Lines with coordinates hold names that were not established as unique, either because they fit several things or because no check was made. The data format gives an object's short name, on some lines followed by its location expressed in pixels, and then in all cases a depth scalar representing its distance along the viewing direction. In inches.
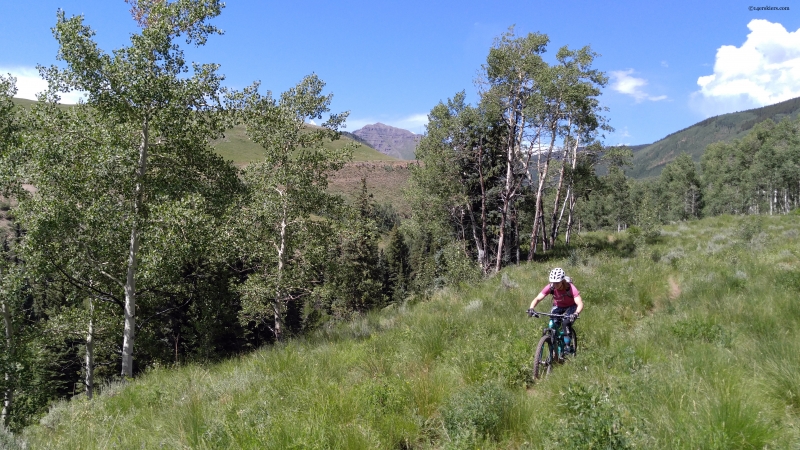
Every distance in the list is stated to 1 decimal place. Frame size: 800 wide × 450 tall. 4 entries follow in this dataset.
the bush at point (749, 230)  781.3
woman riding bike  260.2
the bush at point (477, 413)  164.1
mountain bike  225.9
